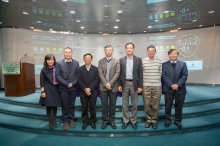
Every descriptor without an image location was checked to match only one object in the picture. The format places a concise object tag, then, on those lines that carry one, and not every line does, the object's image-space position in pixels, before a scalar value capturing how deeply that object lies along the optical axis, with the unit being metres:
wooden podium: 4.63
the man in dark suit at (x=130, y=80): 2.49
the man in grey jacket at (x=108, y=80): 2.52
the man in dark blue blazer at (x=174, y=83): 2.58
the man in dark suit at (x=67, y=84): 2.51
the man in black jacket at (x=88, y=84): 2.57
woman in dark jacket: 2.51
